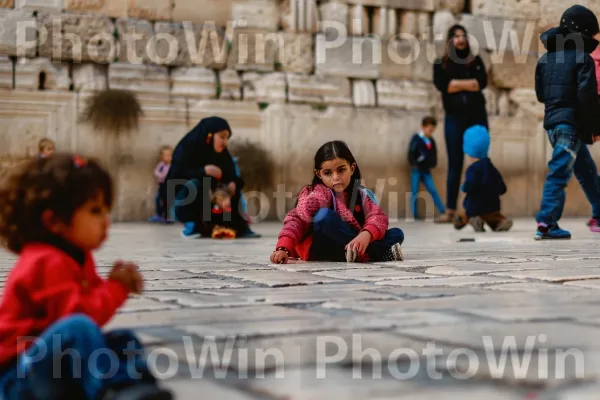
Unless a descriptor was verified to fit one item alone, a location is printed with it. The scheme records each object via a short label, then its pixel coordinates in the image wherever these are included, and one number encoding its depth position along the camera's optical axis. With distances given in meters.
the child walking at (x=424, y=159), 11.40
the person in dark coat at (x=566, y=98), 6.92
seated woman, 8.31
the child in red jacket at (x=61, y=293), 1.77
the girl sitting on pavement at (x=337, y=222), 4.81
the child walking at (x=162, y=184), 10.49
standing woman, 9.98
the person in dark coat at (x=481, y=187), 8.41
